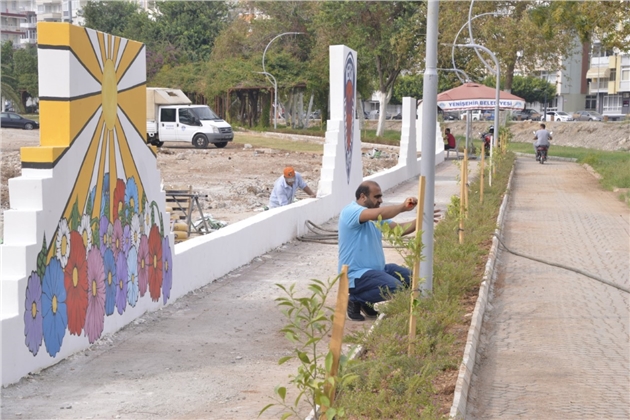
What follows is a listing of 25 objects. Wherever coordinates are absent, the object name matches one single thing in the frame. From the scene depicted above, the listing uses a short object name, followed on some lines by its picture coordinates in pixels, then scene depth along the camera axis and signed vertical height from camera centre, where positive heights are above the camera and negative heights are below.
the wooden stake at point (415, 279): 7.18 -1.30
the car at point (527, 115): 82.00 -0.47
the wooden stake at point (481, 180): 19.27 -1.48
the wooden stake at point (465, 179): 14.16 -1.06
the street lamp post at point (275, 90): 57.58 +0.88
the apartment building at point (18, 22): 104.62 +8.88
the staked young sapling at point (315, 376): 4.10 -1.20
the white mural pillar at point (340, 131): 17.56 -0.48
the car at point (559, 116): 78.38 -0.47
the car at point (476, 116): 81.85 -0.68
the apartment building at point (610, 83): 84.00 +2.56
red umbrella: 31.33 +0.33
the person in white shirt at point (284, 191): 15.54 -1.40
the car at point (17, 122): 53.59 -1.30
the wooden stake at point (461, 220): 12.88 -1.53
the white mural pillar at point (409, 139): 28.88 -0.96
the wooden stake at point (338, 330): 4.22 -1.02
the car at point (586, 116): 78.09 -0.41
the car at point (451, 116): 86.28 -0.73
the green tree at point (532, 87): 91.50 +2.17
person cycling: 36.41 -1.07
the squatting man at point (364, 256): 8.97 -1.44
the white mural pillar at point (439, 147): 36.94 -1.58
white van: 41.25 -1.06
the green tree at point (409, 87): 93.00 +2.02
